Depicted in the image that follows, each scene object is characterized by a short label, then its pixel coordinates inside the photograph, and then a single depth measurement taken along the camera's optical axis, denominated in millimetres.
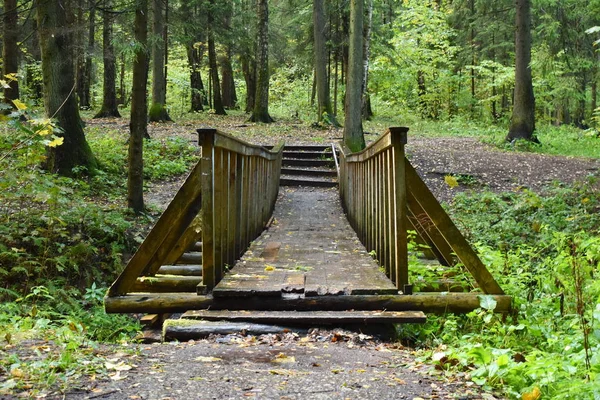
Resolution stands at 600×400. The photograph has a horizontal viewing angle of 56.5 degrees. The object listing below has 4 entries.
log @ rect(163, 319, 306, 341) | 4352
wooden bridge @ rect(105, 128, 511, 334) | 4730
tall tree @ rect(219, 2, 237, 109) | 30330
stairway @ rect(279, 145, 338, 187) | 16281
